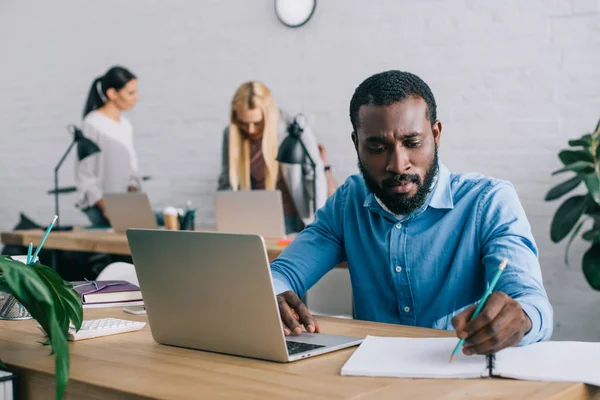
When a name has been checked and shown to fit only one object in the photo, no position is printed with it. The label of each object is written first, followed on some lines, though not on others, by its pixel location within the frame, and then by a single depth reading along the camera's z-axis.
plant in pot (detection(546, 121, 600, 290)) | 2.94
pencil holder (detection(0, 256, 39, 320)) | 1.62
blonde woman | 3.82
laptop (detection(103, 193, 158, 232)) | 3.72
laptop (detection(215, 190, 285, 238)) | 3.21
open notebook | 1.02
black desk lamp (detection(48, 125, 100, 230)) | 3.96
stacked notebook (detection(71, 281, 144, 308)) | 1.76
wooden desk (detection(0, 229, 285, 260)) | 3.46
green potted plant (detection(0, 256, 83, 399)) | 1.02
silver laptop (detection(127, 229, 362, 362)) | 1.13
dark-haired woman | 4.83
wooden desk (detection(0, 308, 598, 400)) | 0.96
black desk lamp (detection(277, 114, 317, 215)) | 3.17
